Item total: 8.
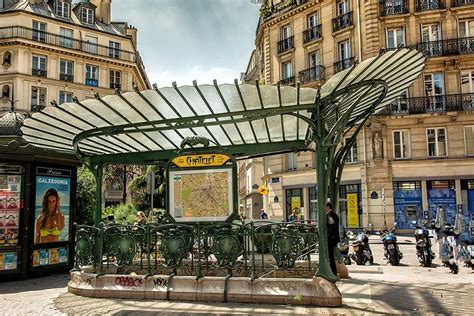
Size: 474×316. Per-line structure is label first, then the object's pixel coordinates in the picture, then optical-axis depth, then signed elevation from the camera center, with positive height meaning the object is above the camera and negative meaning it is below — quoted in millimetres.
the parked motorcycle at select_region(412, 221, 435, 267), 12852 -1504
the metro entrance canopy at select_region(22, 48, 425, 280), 7230 +1606
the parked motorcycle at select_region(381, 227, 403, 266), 13531 -1657
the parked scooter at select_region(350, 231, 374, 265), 13555 -1670
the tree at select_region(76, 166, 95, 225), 18531 +33
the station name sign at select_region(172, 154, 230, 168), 8875 +796
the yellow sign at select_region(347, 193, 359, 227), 29375 -956
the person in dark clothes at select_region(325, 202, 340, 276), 8961 -716
